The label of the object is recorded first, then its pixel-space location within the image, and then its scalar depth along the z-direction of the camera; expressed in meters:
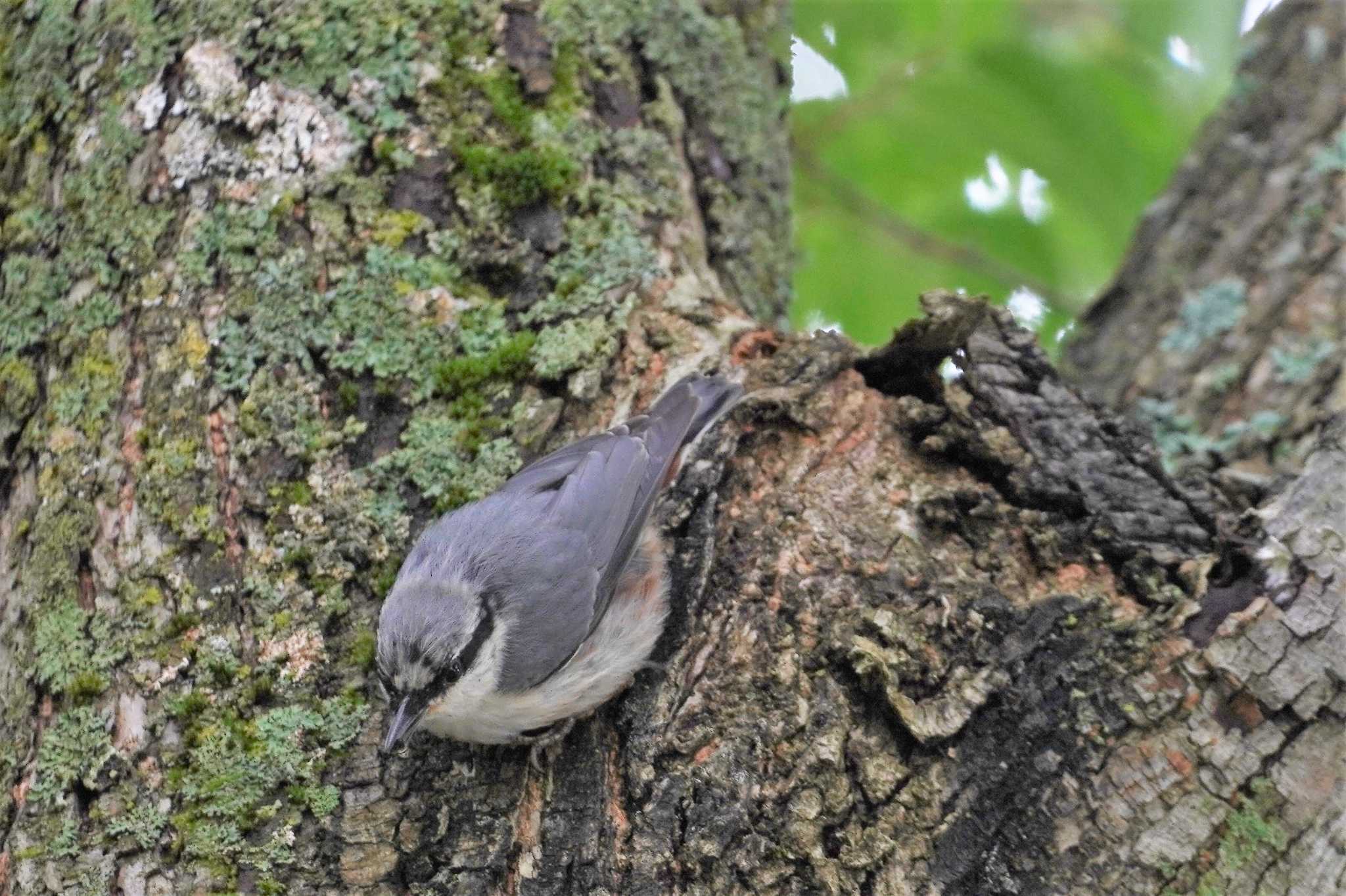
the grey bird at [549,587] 4.80
